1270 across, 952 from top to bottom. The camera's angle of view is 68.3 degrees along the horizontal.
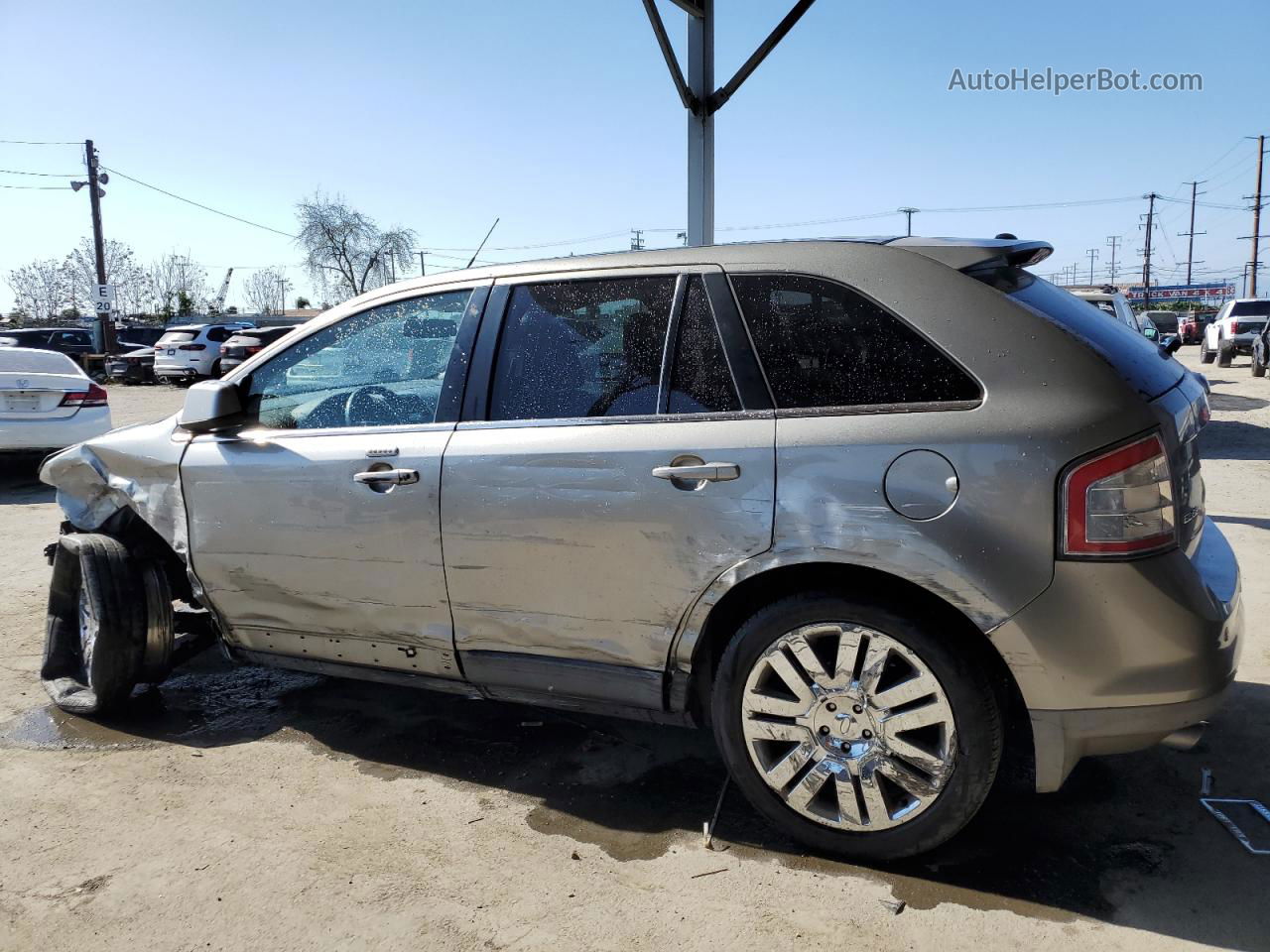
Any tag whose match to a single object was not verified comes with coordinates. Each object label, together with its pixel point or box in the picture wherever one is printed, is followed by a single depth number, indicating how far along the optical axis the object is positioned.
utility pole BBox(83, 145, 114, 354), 33.78
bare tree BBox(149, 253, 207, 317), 76.25
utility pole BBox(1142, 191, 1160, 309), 73.39
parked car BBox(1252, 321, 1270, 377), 20.31
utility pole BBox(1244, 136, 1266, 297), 65.12
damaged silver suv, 2.36
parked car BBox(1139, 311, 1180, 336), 43.46
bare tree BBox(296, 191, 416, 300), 63.56
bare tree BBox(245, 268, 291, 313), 88.38
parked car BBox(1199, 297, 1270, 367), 24.33
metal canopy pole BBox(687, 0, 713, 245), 7.90
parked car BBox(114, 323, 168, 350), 39.19
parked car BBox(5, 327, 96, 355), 25.47
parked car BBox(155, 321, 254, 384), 26.47
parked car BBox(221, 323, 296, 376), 22.84
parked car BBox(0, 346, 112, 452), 9.28
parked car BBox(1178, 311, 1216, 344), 41.19
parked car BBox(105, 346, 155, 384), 28.25
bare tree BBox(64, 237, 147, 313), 67.94
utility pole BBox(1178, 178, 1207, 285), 94.81
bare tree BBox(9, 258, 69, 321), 67.94
